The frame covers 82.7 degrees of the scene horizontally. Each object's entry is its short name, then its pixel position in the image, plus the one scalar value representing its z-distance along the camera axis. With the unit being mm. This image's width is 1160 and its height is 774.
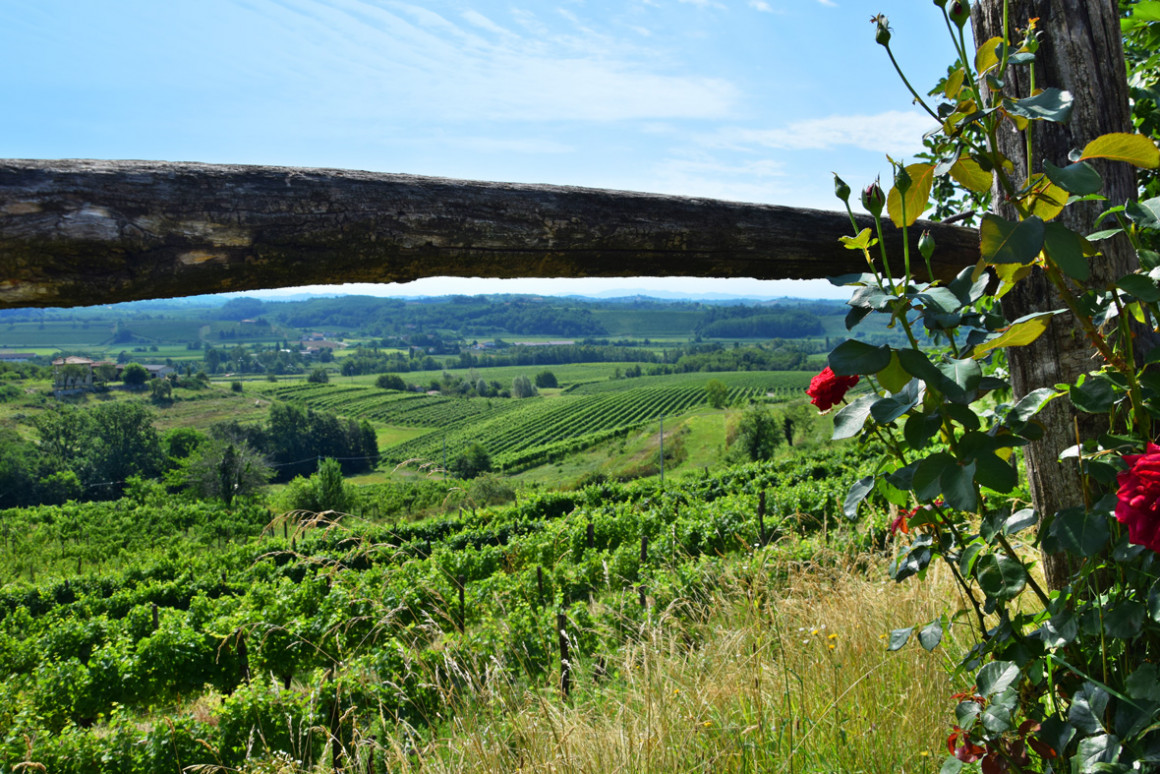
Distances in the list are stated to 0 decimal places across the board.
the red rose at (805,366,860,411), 1068
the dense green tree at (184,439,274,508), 51312
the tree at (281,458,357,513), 43756
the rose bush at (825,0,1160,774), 771
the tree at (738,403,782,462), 49000
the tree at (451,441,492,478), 58531
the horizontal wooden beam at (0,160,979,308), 924
